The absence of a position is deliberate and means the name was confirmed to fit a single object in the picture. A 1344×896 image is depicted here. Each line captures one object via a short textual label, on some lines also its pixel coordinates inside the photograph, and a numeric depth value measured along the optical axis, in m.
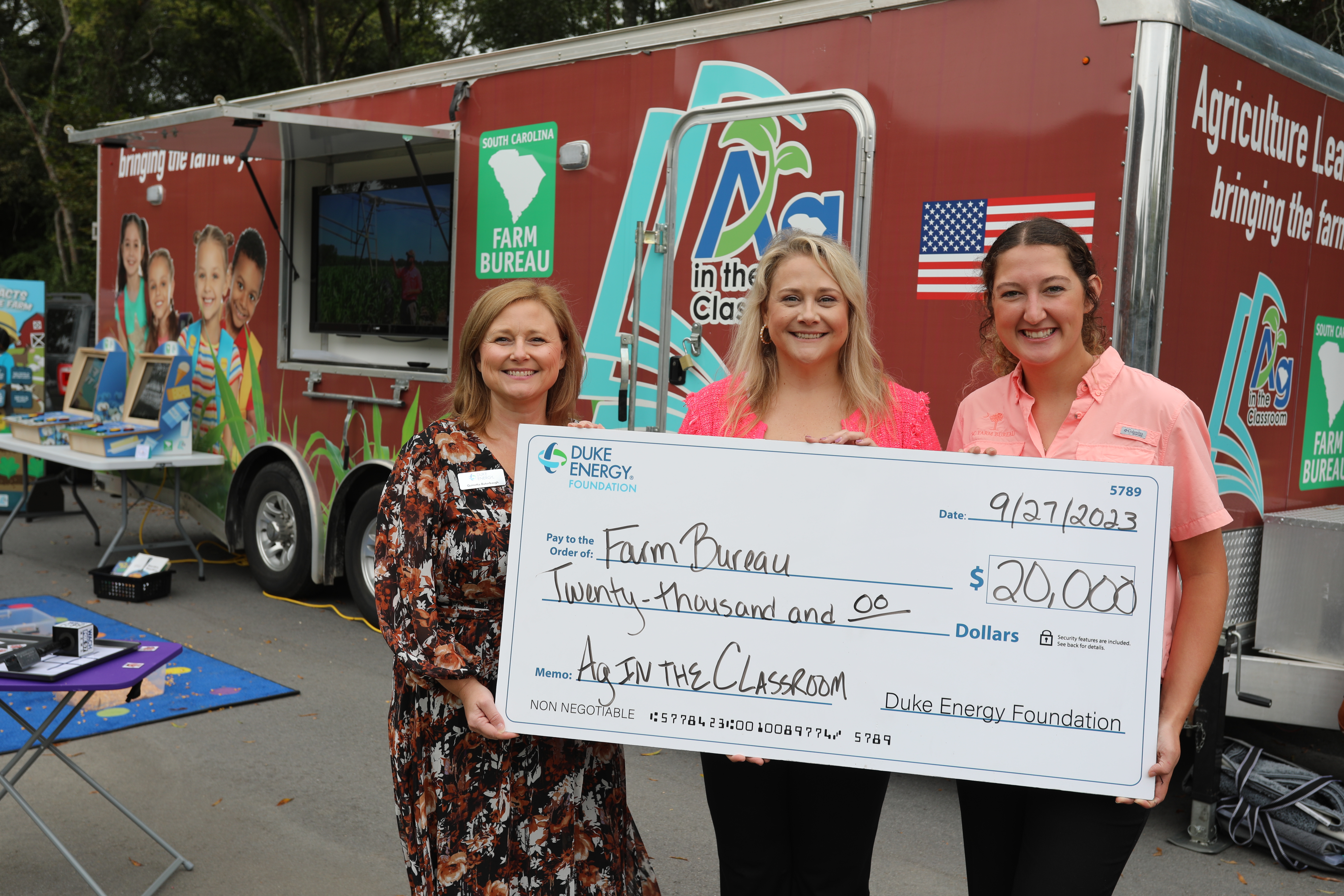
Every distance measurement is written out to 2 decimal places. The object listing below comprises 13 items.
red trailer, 3.64
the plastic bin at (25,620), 3.39
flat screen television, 6.13
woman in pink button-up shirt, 1.93
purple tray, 2.98
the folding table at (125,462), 7.30
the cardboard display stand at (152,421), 7.47
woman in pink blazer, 2.17
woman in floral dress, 2.23
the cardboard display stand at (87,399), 8.07
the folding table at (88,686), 2.99
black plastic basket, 6.94
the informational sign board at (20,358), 9.20
